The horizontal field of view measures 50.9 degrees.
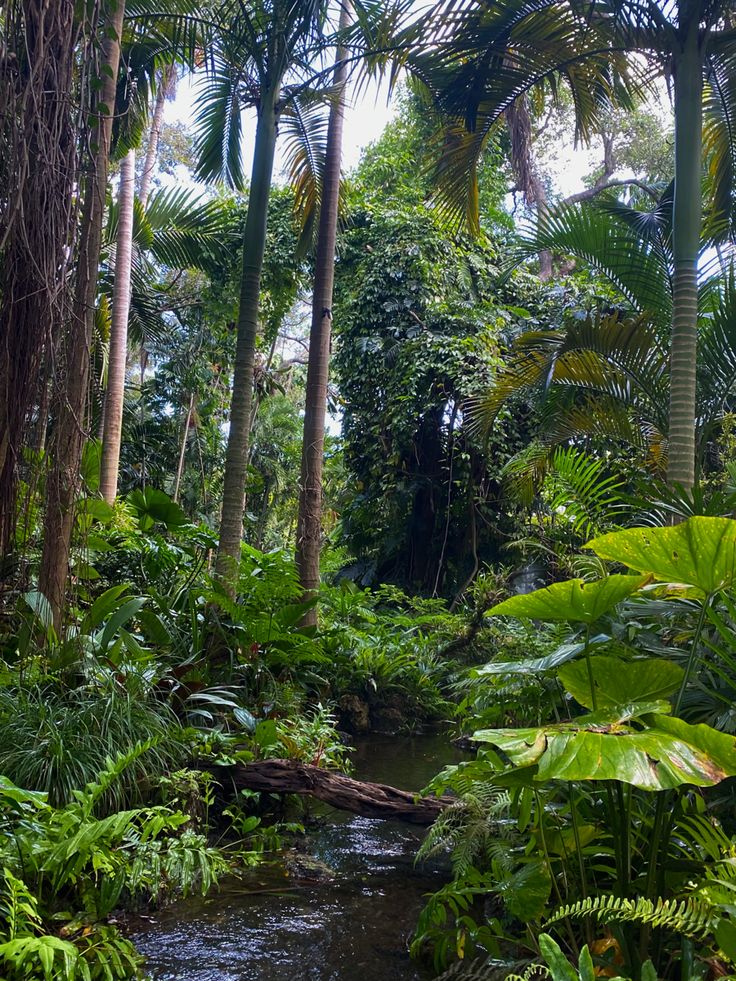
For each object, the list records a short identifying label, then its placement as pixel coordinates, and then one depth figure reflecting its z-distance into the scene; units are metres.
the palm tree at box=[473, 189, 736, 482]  6.23
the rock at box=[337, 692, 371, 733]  7.09
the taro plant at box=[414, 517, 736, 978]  1.78
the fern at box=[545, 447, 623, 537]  3.45
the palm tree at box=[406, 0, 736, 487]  4.73
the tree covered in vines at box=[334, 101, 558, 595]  11.41
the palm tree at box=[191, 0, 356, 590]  6.12
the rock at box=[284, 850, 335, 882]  3.63
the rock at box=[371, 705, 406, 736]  7.37
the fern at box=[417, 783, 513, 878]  2.67
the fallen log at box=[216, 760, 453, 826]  4.00
